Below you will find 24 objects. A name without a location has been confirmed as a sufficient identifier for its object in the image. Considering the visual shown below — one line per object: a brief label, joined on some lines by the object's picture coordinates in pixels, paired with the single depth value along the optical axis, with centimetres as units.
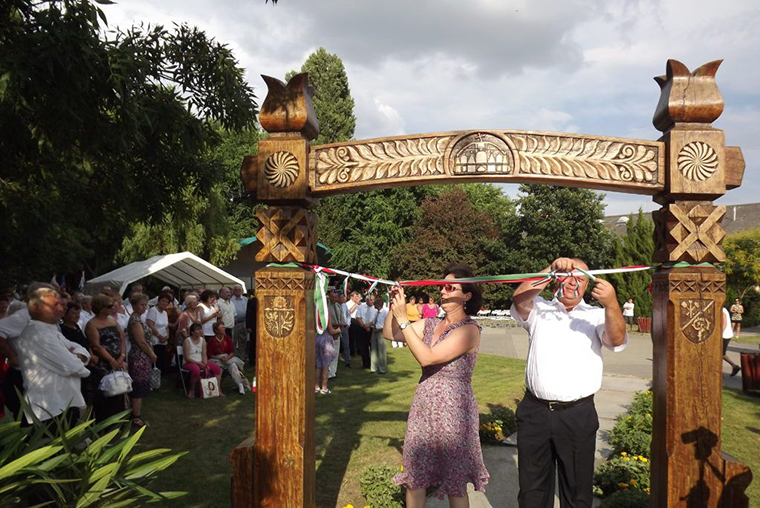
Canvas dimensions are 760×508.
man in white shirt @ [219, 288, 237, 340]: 1197
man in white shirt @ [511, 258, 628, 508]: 346
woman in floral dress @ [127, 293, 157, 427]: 748
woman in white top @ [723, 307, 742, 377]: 1003
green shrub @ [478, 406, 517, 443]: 666
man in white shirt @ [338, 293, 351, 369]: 1195
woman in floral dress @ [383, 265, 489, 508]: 367
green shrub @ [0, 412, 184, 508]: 268
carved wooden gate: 328
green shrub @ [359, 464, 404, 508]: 459
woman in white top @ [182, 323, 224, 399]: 919
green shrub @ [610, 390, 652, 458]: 592
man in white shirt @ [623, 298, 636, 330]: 2606
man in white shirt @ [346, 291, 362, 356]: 1414
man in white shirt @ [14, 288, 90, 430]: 473
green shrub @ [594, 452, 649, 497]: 489
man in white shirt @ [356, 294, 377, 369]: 1336
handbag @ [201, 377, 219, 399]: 915
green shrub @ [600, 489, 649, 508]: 430
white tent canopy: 1479
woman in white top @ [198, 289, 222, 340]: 1041
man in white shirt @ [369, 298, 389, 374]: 1249
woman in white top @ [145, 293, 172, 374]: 983
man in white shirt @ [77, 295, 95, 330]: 835
